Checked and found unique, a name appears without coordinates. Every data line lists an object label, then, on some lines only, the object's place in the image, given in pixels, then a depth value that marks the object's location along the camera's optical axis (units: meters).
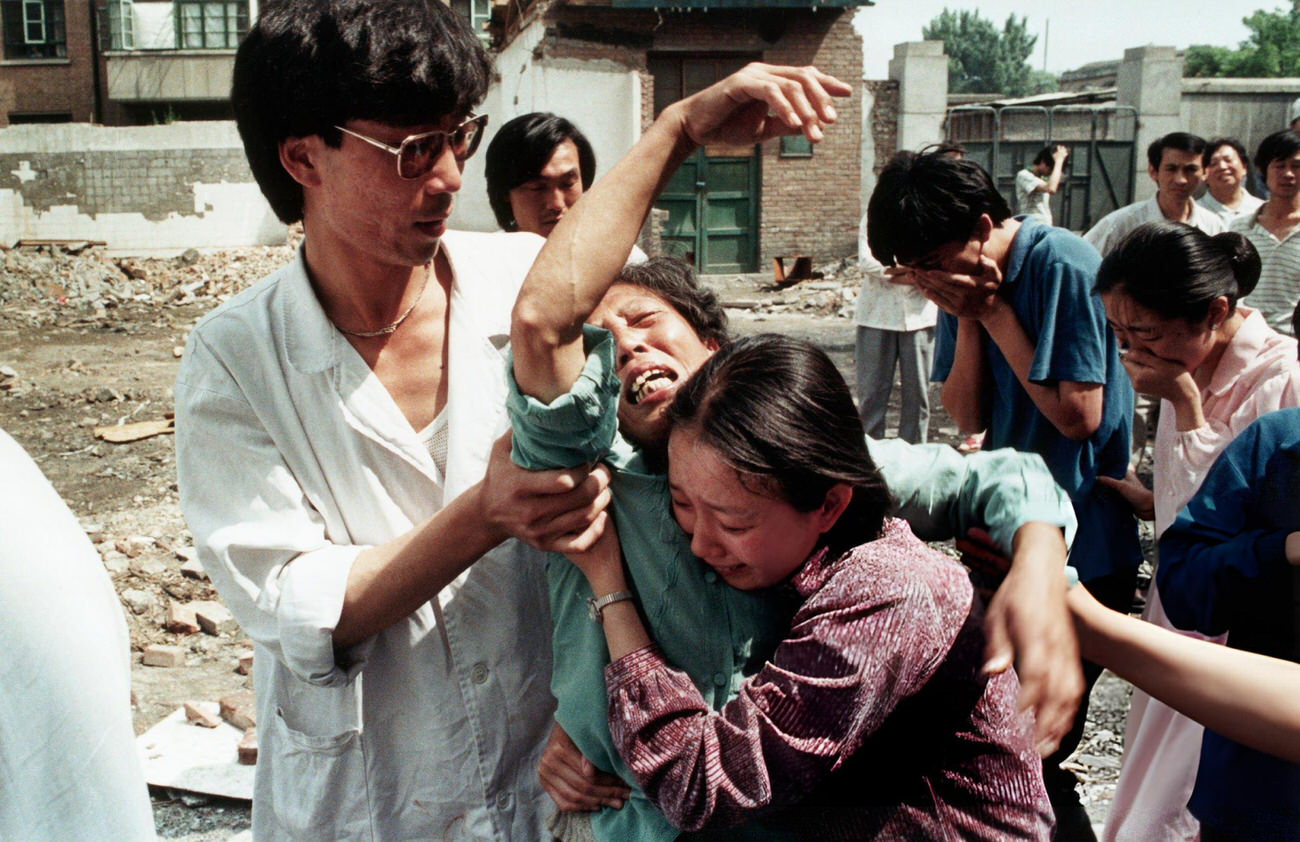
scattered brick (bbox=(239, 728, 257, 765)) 3.50
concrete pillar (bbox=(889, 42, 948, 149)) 18.23
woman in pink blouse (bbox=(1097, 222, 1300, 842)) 2.56
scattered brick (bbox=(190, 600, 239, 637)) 4.96
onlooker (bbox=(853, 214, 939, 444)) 6.39
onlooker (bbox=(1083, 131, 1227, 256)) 6.67
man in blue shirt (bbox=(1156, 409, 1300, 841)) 1.88
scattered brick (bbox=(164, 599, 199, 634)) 4.95
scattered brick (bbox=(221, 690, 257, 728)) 3.77
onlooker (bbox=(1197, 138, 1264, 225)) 7.00
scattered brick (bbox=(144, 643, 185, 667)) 4.63
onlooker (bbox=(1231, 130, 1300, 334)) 5.50
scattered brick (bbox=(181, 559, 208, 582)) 5.55
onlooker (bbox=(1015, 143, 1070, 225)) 12.14
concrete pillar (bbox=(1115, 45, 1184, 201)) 16.28
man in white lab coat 1.53
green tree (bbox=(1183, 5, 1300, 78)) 46.72
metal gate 16.73
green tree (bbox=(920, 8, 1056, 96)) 77.31
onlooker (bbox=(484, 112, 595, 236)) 3.75
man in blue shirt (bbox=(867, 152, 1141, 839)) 2.73
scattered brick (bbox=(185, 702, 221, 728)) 3.83
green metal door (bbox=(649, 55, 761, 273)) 18.06
